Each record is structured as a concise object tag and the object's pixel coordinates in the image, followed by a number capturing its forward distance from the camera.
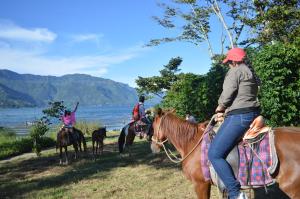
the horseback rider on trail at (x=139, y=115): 16.96
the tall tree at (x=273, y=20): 20.11
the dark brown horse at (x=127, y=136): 17.30
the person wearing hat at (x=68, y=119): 17.14
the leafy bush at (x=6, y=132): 28.31
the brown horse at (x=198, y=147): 5.61
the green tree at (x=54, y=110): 25.25
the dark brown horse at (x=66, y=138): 16.97
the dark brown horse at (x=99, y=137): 17.97
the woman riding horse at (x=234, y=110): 5.82
